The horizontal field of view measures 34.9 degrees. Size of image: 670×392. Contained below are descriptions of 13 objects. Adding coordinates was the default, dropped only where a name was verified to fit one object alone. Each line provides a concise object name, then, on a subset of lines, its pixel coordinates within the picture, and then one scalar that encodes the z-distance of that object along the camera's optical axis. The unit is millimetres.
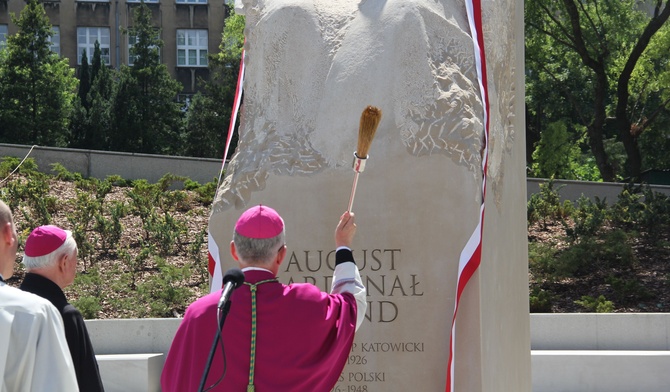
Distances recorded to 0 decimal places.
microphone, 4418
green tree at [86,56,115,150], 33000
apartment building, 49062
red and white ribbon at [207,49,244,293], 6438
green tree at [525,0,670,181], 22312
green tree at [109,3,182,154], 33562
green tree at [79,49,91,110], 38344
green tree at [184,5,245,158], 34125
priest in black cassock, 5062
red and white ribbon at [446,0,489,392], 6059
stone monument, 6230
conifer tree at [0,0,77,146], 30750
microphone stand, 4346
